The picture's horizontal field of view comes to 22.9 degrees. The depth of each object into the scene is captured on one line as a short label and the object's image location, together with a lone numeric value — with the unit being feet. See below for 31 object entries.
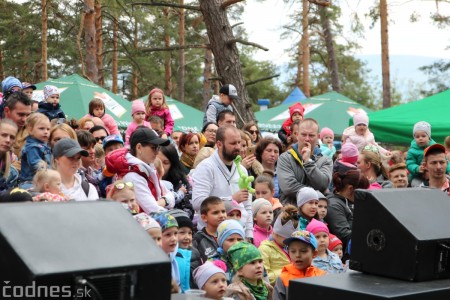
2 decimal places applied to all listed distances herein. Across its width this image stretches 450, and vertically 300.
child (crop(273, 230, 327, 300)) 26.39
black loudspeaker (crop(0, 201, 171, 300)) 11.37
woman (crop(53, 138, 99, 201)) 26.51
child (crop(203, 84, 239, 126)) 44.04
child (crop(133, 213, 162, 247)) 22.83
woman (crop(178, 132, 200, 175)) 38.11
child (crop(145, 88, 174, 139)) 44.01
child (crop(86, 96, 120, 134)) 42.29
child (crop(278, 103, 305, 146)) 46.40
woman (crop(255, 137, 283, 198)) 38.86
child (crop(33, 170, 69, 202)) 24.83
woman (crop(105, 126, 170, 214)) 28.16
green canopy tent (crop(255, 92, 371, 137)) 83.07
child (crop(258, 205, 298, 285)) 29.84
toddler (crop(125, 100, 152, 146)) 40.34
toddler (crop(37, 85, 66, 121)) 39.17
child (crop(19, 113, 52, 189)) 28.45
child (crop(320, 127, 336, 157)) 51.41
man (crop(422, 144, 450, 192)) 36.46
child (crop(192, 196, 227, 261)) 28.60
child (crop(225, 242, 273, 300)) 25.86
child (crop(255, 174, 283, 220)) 35.16
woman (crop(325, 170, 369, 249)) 34.13
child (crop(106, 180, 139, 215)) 26.07
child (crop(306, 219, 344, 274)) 29.14
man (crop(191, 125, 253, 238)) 31.32
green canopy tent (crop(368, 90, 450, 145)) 55.94
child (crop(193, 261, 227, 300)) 24.52
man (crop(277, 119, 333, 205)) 35.16
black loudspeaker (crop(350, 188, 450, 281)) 15.79
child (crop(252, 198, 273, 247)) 33.01
